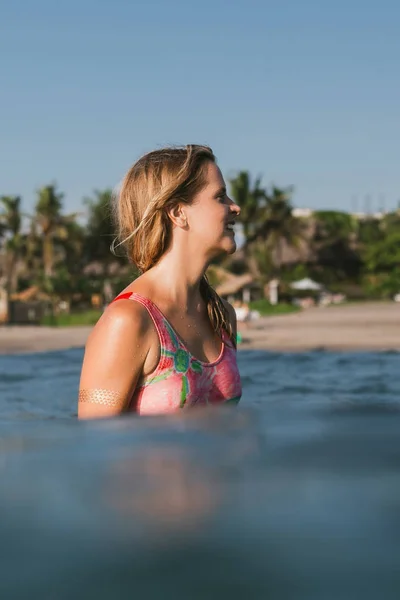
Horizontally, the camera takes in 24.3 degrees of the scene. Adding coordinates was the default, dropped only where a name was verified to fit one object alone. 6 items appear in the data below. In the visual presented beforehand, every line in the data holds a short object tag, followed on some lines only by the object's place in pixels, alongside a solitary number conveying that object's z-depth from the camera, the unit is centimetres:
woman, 240
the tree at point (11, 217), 5947
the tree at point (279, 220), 6041
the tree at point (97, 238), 6117
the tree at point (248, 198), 6028
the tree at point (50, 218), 5719
